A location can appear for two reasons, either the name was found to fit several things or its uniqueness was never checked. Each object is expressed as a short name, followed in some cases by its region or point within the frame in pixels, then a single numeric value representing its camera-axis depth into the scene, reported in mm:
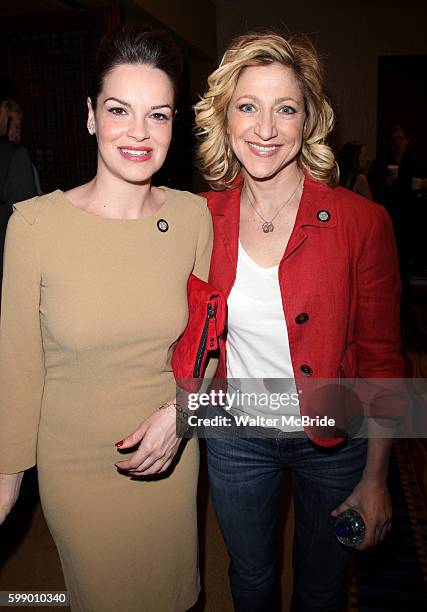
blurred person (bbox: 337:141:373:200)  4785
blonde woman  1336
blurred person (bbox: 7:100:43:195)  2818
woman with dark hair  1216
